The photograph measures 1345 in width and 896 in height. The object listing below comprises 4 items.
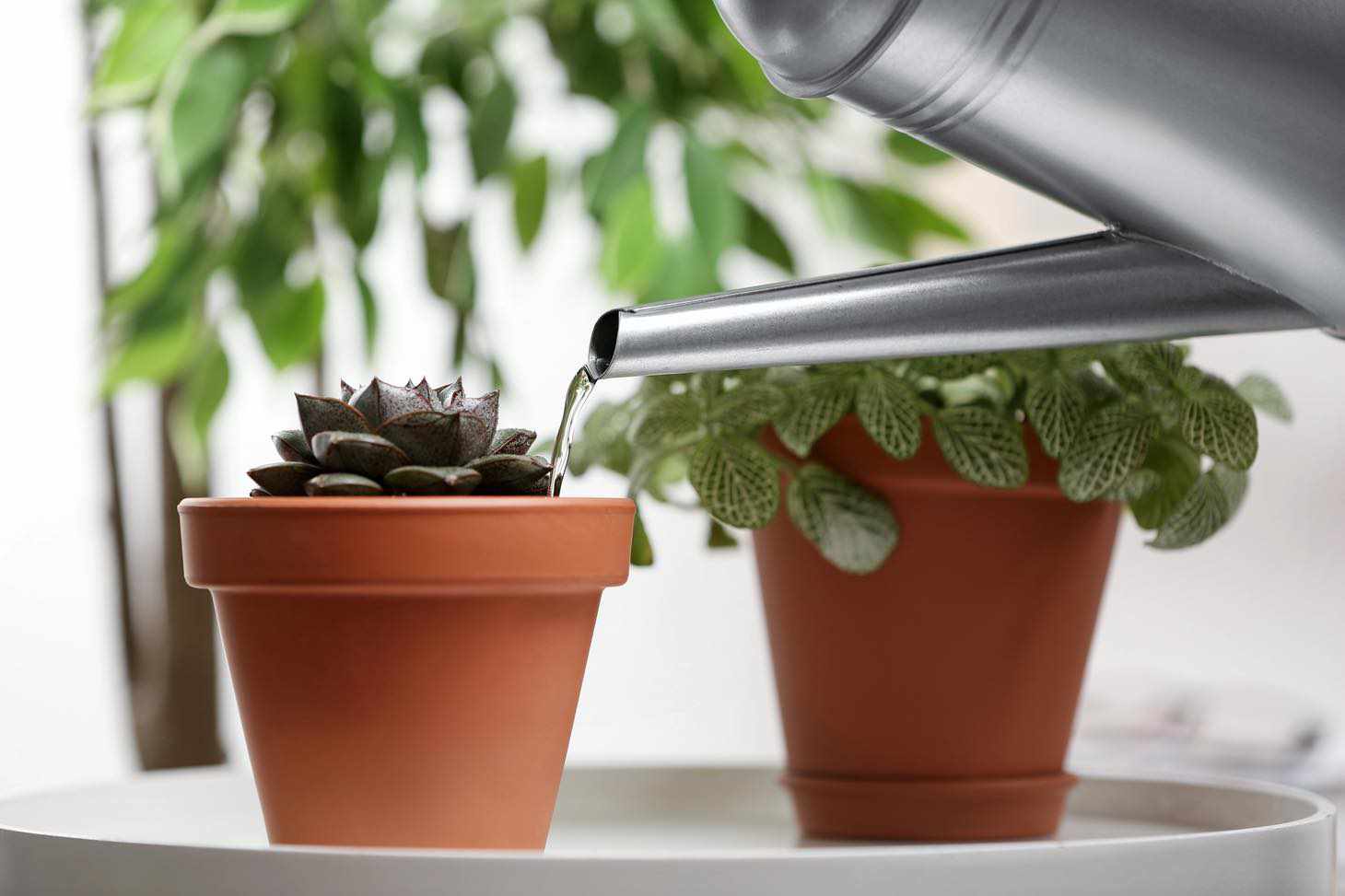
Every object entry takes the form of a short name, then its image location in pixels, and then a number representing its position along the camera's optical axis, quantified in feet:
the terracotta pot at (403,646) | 2.46
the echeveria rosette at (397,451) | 2.53
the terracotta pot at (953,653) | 2.85
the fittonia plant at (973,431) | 2.78
